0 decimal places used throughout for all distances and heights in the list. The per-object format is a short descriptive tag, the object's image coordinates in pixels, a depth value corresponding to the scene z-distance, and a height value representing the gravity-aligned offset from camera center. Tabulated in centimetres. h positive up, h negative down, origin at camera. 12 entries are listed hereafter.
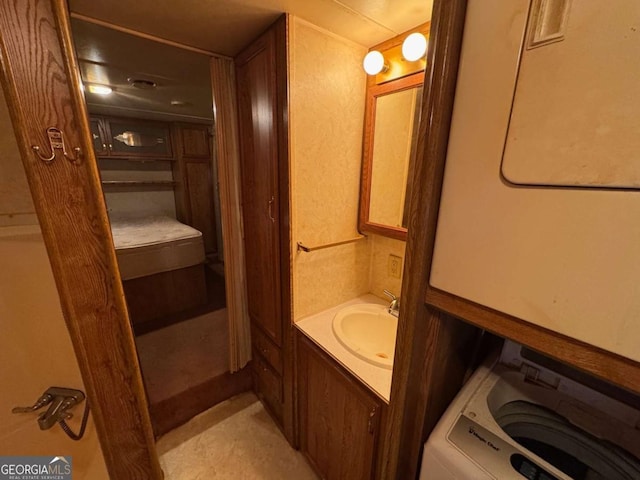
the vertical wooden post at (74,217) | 59 -12
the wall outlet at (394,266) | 151 -52
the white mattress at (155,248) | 244 -76
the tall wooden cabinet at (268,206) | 119 -18
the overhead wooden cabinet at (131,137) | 345 +46
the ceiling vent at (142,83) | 208 +71
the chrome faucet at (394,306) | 143 -71
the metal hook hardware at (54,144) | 63 +6
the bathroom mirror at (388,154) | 129 +11
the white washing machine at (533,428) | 69 -73
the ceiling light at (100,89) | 228 +72
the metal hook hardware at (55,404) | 84 -78
